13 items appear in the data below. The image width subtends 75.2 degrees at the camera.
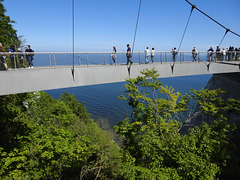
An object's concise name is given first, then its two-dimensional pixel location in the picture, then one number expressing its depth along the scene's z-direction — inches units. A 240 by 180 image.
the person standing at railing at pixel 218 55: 511.2
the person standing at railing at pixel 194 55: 485.8
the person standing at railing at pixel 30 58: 287.6
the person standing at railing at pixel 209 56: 499.7
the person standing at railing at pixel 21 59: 277.6
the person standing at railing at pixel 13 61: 267.8
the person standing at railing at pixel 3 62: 256.1
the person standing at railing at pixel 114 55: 367.7
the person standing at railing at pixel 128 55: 374.9
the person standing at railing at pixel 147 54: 402.9
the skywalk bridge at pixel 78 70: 278.5
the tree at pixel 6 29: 624.5
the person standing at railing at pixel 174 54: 436.3
